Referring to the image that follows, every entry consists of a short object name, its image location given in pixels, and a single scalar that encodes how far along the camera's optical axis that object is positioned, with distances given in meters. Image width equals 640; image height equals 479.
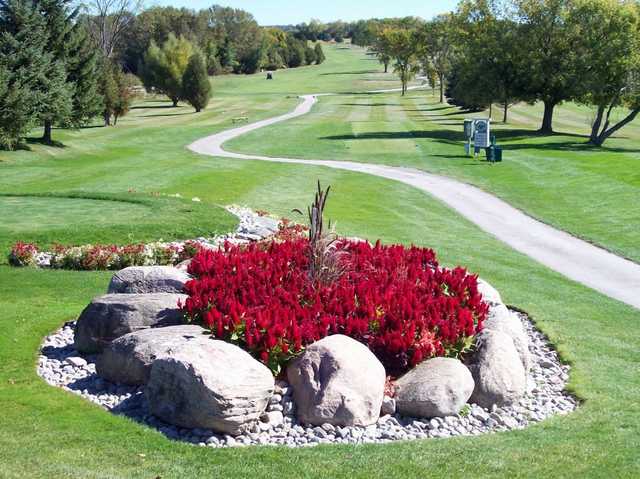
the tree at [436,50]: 94.81
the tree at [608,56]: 49.00
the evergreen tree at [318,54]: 165.79
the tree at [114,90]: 53.91
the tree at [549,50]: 52.72
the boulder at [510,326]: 10.11
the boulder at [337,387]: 8.33
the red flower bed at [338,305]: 9.30
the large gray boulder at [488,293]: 11.80
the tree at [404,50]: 101.33
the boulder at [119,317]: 10.01
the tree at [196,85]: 76.00
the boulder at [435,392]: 8.70
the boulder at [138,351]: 9.02
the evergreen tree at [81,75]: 43.56
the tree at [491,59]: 56.72
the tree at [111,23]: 81.62
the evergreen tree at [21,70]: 35.06
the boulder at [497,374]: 9.17
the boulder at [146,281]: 11.10
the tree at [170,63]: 78.12
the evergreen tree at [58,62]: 39.25
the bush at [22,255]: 15.95
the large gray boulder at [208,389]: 7.85
